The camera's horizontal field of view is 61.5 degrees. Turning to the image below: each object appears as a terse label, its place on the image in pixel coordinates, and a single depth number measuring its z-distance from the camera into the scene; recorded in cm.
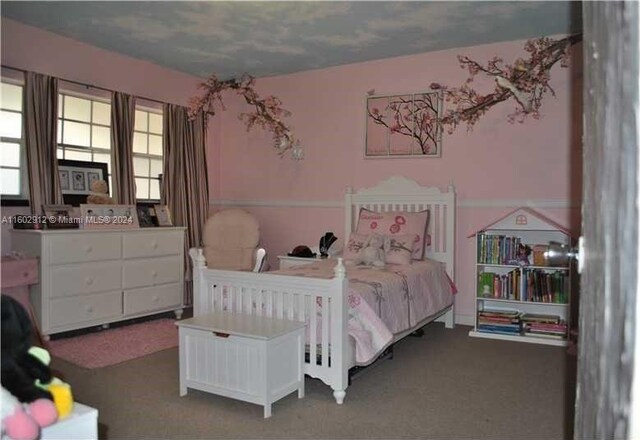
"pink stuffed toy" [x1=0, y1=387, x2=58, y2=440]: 91
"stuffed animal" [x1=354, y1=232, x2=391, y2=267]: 414
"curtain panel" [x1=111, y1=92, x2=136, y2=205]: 488
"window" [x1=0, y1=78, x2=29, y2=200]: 417
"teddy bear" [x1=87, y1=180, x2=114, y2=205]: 461
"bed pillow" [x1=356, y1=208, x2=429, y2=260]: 451
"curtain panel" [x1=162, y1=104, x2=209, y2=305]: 541
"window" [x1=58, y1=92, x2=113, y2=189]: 464
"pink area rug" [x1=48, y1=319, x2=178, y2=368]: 369
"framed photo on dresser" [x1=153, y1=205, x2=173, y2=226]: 514
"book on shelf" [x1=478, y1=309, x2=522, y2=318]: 439
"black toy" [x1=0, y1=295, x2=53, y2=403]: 98
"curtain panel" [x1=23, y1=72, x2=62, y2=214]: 421
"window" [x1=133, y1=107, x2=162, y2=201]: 531
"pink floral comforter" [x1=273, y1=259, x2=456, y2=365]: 308
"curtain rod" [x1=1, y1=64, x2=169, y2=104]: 412
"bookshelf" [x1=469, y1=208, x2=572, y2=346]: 424
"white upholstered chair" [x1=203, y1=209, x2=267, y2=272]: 520
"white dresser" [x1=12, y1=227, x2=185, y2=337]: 404
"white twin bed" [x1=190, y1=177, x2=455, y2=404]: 294
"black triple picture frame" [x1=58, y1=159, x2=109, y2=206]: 454
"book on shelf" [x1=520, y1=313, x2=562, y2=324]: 426
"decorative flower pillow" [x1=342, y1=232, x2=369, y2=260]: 439
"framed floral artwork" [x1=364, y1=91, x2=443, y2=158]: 491
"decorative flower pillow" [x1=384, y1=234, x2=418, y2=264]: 426
